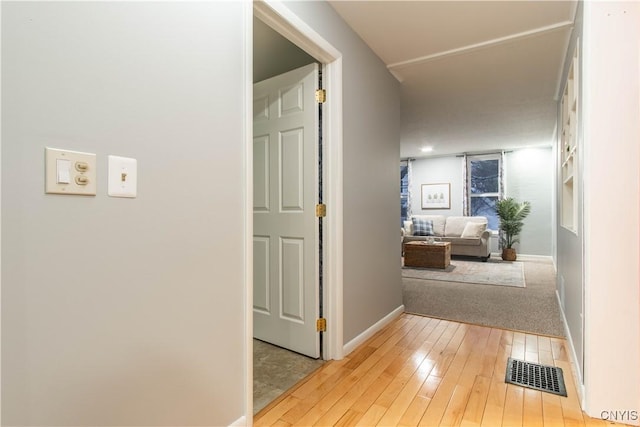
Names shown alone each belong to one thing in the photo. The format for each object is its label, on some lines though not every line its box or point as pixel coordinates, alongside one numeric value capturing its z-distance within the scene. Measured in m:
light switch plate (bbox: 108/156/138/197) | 1.04
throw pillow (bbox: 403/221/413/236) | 7.73
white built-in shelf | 2.18
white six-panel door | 2.30
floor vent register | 1.90
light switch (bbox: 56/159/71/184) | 0.91
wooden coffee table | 5.86
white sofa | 6.87
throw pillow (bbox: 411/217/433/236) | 7.55
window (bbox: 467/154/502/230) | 7.64
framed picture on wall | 8.09
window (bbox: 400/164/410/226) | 8.58
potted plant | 6.98
